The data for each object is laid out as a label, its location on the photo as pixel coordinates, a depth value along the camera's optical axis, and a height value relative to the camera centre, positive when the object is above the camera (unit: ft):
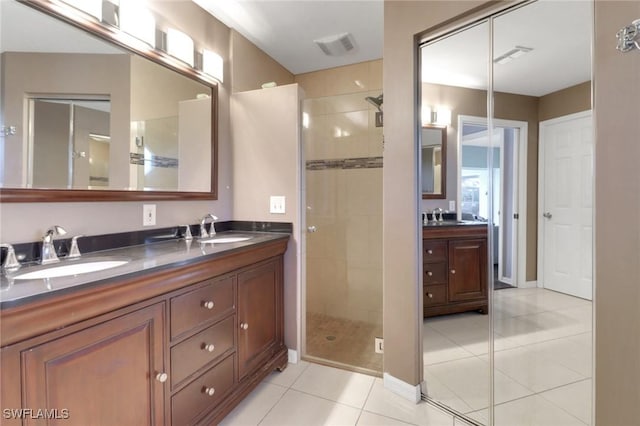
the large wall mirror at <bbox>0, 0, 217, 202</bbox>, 3.93 +1.60
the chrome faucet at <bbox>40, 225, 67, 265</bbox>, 4.03 -0.51
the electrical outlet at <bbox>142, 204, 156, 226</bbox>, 5.61 -0.06
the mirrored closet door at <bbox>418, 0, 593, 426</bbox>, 4.27 +0.15
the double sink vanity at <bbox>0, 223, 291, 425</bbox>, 2.69 -1.49
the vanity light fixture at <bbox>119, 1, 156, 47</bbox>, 5.16 +3.50
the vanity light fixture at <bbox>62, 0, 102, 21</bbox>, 4.48 +3.23
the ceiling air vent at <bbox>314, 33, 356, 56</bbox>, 8.08 +4.85
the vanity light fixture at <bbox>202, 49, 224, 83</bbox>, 6.89 +3.55
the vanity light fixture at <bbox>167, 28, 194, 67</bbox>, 6.09 +3.56
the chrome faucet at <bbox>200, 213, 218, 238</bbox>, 6.66 -0.39
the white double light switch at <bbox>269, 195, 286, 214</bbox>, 7.23 +0.18
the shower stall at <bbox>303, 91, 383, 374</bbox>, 8.34 -0.30
